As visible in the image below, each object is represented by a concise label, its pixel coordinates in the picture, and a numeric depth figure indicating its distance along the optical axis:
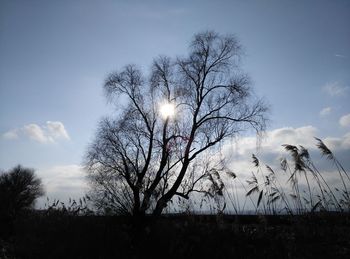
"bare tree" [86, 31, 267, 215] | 22.11
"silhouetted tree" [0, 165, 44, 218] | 46.29
